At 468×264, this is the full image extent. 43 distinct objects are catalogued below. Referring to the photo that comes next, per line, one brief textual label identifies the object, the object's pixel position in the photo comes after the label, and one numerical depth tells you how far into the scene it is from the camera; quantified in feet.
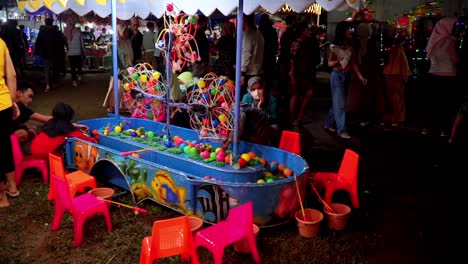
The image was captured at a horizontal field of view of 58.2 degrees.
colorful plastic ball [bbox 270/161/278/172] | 16.05
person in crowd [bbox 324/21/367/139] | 23.38
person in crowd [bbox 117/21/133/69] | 29.40
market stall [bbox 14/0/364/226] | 13.05
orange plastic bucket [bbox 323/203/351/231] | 13.52
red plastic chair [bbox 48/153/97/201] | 13.50
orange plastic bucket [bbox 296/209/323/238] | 13.07
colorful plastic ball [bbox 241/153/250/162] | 15.25
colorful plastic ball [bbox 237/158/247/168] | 14.98
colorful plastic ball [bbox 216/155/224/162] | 15.51
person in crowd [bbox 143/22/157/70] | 36.19
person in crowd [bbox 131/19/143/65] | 35.29
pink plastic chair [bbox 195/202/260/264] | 10.66
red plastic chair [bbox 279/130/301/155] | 17.37
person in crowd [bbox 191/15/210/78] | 23.40
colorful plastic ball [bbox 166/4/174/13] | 16.30
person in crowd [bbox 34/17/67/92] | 38.04
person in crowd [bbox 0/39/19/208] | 13.64
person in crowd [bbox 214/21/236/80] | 23.09
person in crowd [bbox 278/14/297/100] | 27.12
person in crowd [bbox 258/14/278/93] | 27.30
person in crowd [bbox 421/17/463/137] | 24.47
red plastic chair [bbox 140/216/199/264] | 9.72
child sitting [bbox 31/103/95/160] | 17.39
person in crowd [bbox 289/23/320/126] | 25.80
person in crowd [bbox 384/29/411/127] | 25.96
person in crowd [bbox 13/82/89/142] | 18.22
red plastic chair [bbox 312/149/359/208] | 14.99
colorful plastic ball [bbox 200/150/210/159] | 15.97
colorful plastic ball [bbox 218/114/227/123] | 15.12
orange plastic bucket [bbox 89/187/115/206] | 14.30
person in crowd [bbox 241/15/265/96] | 22.99
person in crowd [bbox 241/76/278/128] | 17.34
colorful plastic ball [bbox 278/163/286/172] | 16.10
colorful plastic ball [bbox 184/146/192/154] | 16.57
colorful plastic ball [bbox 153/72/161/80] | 17.56
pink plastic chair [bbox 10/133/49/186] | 16.81
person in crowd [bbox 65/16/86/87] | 40.16
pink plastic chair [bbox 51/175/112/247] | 12.57
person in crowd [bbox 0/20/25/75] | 44.32
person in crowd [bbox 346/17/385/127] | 25.70
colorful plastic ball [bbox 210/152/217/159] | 15.76
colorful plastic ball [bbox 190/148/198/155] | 16.39
